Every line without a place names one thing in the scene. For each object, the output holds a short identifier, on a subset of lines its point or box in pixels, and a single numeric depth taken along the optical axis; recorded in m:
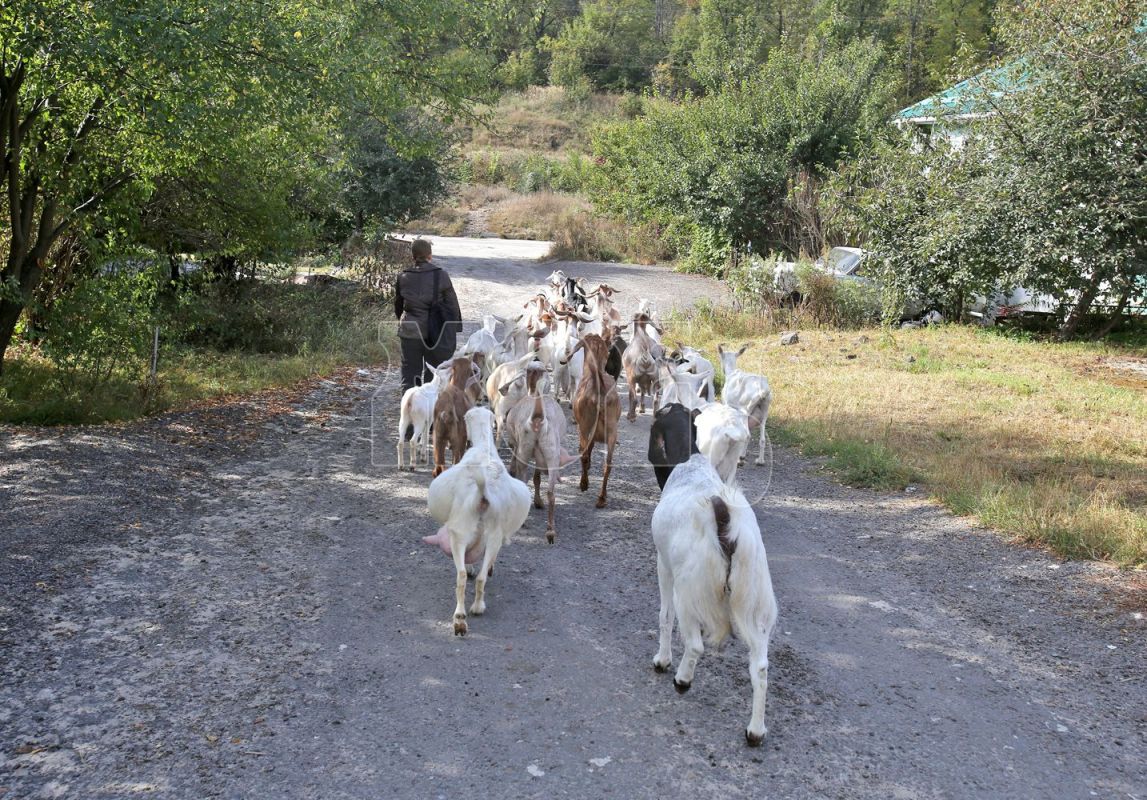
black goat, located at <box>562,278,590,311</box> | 15.09
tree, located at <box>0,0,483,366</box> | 8.08
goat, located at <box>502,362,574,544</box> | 7.87
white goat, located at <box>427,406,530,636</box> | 5.92
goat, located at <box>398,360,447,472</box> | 9.35
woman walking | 9.70
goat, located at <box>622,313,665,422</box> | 11.95
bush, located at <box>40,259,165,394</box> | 10.70
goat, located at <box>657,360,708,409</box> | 8.15
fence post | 11.38
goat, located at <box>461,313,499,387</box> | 11.23
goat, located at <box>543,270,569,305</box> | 15.15
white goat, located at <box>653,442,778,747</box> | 4.70
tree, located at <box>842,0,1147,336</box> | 15.91
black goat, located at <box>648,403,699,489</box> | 6.97
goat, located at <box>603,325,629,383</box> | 10.77
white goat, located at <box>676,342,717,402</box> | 9.23
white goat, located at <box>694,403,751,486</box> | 6.95
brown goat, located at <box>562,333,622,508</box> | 8.82
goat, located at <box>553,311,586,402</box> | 11.80
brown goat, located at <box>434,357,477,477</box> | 8.16
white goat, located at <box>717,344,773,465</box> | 10.17
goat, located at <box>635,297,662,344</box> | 12.18
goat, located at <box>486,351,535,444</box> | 8.04
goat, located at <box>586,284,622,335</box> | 13.11
